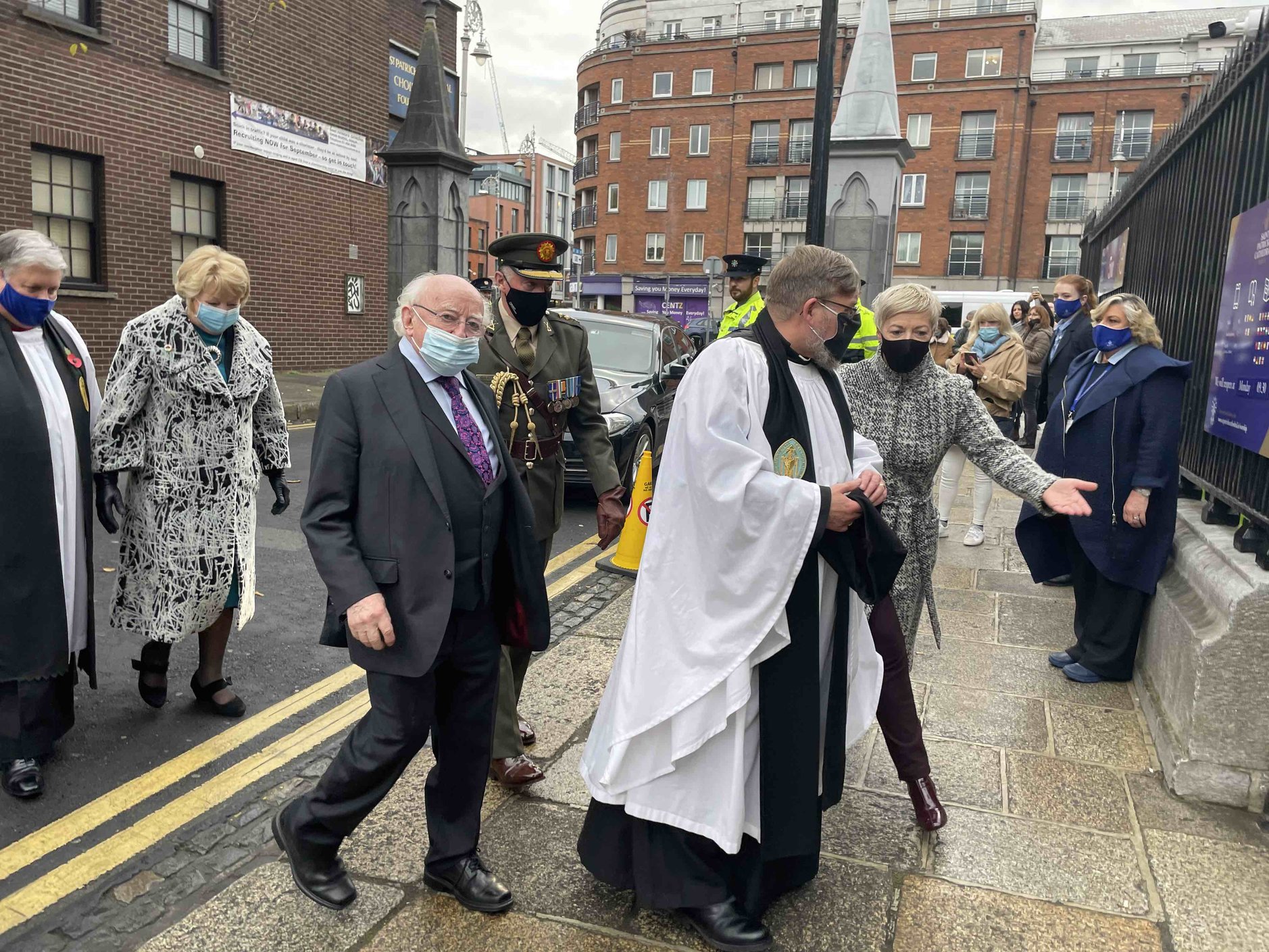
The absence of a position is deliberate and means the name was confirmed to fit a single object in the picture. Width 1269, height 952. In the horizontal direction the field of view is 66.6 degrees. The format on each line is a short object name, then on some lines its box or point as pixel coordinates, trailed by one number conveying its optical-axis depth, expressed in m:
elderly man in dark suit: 2.58
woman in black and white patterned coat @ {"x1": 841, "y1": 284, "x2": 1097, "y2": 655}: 3.43
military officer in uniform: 3.51
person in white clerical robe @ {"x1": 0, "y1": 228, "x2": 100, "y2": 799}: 3.40
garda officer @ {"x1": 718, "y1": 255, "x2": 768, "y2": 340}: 7.50
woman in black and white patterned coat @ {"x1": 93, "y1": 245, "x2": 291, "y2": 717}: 3.79
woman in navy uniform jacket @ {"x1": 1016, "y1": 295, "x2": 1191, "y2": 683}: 4.38
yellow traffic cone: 5.89
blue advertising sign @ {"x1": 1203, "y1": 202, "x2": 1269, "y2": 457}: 3.59
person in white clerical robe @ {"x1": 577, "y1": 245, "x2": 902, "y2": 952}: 2.52
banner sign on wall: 15.61
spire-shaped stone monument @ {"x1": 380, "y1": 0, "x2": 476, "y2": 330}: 11.59
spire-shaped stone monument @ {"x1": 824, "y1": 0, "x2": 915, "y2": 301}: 9.27
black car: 8.66
